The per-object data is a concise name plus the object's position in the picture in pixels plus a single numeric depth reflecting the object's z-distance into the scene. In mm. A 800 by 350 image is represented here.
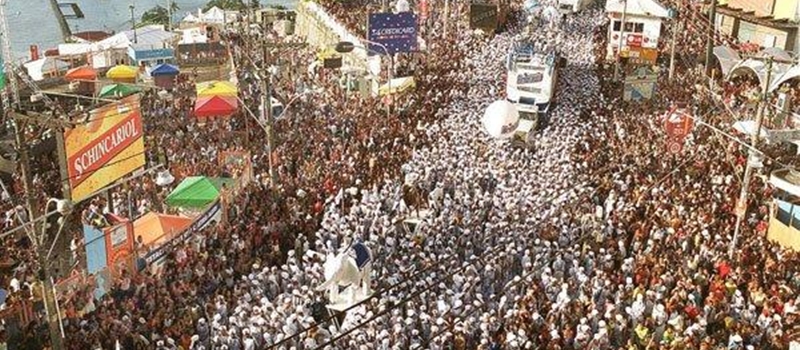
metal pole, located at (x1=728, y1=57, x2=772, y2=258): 18672
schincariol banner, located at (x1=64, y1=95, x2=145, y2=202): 19031
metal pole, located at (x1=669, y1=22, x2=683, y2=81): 34409
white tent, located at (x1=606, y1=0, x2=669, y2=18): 38303
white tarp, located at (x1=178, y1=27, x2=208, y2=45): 49344
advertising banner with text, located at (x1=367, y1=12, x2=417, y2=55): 33938
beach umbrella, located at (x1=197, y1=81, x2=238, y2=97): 31458
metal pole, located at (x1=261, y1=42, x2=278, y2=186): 23170
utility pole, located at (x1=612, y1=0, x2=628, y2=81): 35222
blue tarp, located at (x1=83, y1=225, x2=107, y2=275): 18734
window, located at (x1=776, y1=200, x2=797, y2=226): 20703
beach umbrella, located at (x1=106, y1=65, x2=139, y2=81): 39656
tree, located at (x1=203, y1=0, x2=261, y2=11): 86362
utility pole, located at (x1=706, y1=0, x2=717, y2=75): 36312
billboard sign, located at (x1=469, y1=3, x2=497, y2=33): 43438
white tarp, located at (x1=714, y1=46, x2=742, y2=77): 34375
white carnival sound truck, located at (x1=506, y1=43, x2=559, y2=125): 30672
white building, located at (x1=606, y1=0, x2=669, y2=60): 38594
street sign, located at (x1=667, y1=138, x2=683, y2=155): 23906
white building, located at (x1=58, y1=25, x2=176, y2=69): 44375
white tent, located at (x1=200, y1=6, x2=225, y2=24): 54094
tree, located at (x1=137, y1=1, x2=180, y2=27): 87188
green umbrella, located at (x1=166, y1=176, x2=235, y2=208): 23112
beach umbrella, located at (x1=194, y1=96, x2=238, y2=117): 30984
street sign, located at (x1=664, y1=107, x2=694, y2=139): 23188
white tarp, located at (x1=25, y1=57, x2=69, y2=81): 41062
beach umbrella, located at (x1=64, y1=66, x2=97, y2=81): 38594
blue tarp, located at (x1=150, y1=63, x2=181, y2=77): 38844
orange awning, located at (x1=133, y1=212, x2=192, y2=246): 21000
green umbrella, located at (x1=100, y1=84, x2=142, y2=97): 33781
